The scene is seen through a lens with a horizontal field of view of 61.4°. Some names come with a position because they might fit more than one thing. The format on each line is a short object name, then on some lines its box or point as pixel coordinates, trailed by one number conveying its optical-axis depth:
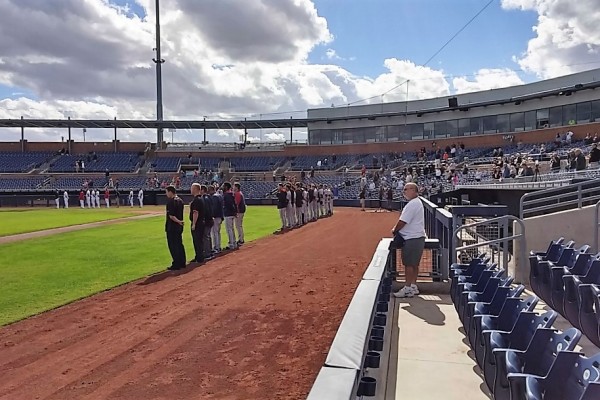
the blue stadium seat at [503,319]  4.10
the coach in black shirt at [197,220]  11.71
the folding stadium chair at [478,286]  5.42
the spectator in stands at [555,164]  23.97
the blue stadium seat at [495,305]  4.60
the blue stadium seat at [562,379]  2.64
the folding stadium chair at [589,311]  4.80
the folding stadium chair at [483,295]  4.94
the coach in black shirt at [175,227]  10.98
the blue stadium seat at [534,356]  3.13
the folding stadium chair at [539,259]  7.16
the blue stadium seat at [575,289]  5.38
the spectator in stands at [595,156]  21.38
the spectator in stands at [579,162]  19.45
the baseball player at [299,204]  21.09
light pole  65.19
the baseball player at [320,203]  26.27
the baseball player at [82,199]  42.16
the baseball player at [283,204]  19.14
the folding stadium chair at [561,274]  6.01
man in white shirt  7.73
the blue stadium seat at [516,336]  3.60
